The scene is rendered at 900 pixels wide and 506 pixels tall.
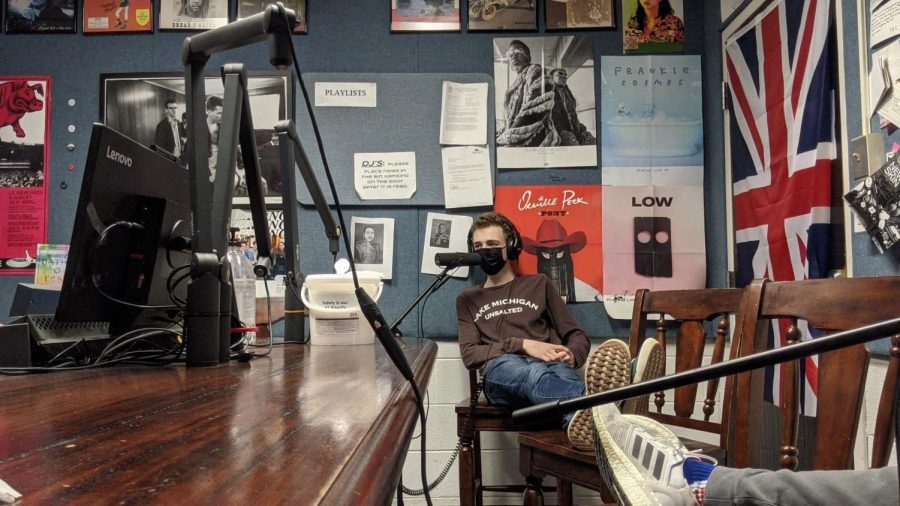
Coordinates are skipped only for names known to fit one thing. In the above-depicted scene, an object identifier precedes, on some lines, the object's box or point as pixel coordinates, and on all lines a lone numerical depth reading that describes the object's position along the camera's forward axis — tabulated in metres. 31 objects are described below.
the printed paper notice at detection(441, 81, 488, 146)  2.30
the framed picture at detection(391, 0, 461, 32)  2.32
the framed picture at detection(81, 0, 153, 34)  2.32
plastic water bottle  1.22
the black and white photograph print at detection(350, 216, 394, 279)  2.27
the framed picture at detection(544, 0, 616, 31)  2.31
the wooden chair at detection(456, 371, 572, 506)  1.74
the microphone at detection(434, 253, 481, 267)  1.97
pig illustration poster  2.26
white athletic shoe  0.67
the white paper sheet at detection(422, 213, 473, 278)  2.27
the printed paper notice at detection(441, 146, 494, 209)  2.28
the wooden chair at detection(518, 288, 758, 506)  1.40
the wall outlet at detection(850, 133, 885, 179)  1.34
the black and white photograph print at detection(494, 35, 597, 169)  2.29
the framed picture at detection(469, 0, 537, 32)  2.32
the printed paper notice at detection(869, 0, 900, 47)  1.28
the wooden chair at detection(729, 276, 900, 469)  0.83
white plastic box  1.25
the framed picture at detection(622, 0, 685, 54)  2.30
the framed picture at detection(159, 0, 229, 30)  2.33
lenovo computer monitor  0.86
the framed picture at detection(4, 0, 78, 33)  2.32
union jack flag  1.55
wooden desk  0.26
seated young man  1.76
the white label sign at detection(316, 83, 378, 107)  2.31
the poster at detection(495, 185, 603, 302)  2.25
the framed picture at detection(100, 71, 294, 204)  2.29
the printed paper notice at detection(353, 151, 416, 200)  2.29
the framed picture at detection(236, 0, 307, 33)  2.32
